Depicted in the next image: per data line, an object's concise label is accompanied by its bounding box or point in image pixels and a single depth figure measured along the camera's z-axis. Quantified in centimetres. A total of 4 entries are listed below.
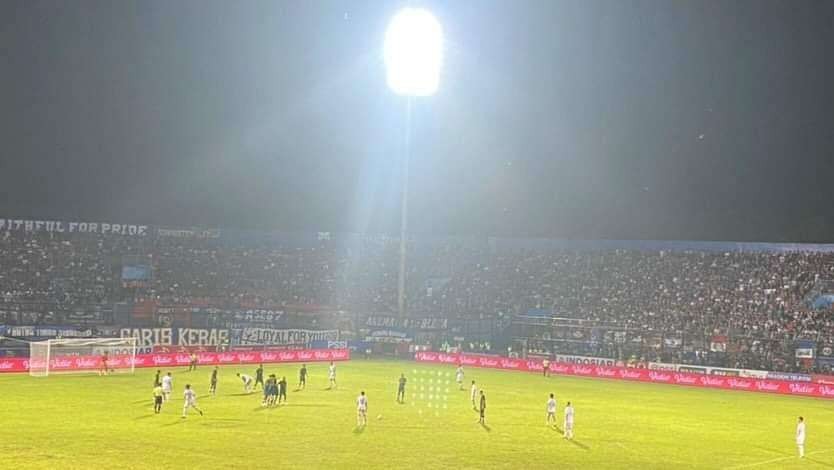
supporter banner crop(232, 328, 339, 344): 7662
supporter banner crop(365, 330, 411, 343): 8450
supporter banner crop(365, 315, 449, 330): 8425
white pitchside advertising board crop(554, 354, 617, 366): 7381
